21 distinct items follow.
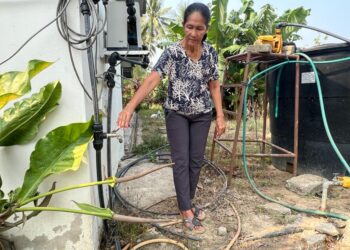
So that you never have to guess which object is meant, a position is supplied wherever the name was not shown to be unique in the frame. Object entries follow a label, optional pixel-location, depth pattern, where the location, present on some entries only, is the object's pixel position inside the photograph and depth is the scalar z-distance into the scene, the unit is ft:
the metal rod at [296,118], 11.35
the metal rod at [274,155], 11.57
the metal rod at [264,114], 14.48
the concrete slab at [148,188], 9.98
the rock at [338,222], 7.93
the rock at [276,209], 8.97
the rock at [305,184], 10.39
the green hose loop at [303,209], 8.44
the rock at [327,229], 7.44
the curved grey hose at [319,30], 10.19
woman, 7.36
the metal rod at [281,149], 12.03
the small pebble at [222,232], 7.92
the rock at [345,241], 6.81
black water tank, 10.98
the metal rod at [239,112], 11.12
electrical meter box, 8.17
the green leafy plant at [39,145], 5.49
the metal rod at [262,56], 11.31
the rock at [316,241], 7.10
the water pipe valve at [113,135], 6.09
